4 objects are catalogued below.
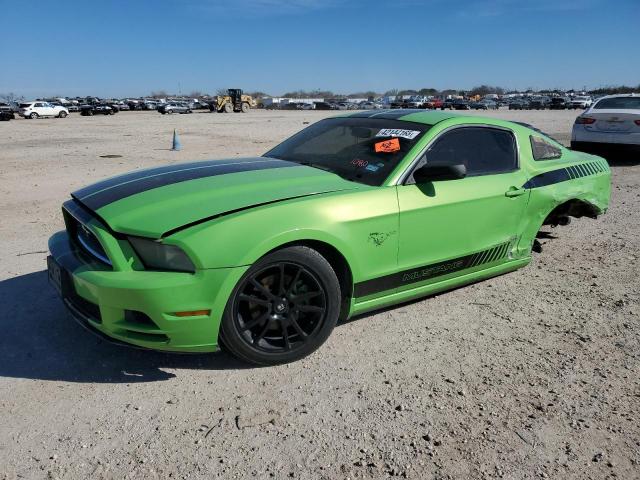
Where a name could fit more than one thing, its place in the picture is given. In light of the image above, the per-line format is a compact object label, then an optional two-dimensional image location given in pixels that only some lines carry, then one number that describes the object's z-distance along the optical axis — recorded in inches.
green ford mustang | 105.9
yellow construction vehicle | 2036.2
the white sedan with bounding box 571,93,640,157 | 423.5
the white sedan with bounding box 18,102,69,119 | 1647.4
